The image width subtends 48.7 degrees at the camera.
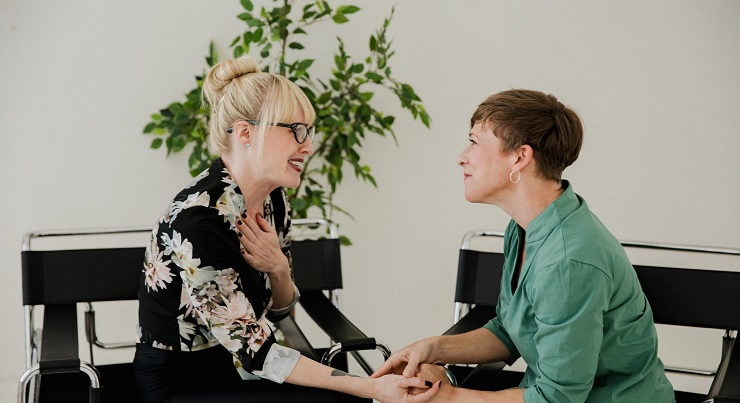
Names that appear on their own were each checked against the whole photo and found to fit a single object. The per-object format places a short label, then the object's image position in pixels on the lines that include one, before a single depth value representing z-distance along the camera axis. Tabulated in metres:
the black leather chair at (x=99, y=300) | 2.07
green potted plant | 2.74
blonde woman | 1.84
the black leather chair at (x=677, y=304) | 2.20
